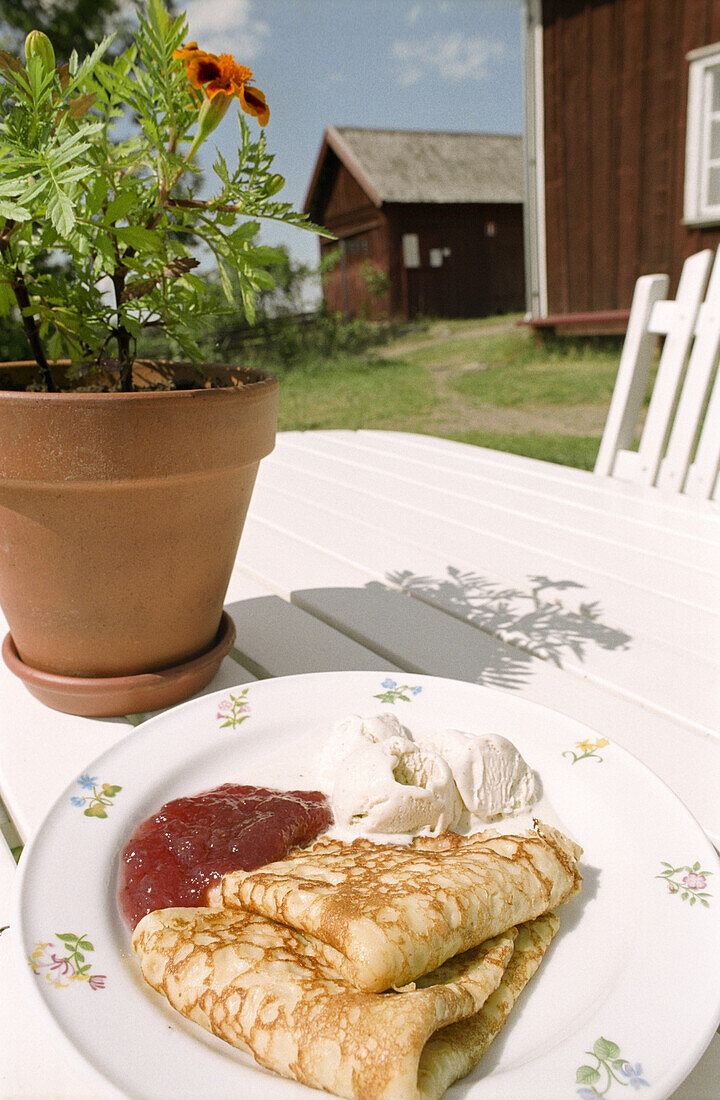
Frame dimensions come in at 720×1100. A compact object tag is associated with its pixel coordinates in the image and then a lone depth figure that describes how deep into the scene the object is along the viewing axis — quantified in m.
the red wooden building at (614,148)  6.79
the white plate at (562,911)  0.28
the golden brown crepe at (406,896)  0.30
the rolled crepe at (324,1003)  0.27
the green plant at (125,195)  0.40
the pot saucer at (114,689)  0.48
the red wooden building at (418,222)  14.09
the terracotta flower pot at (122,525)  0.43
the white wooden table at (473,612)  0.44
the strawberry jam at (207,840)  0.35
